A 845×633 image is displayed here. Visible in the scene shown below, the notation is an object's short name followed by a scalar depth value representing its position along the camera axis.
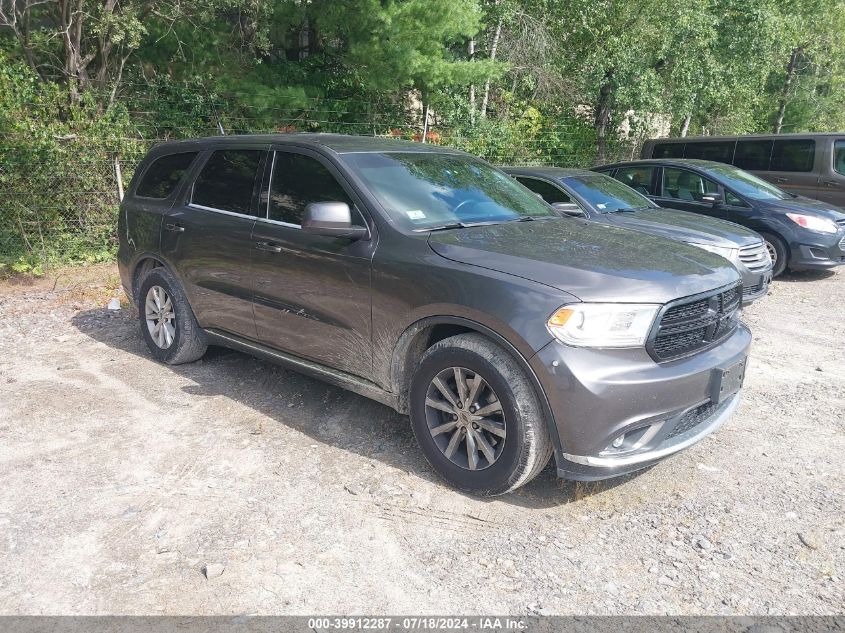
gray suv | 3.17
